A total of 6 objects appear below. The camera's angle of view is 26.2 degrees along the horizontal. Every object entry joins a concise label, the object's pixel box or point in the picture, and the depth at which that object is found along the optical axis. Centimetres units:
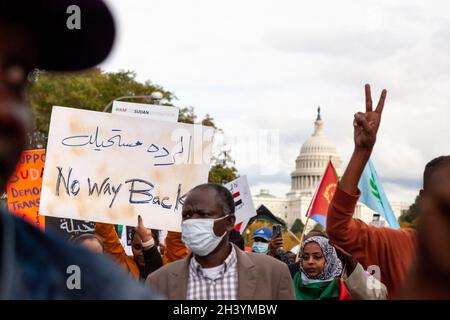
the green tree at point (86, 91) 4828
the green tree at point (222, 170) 4812
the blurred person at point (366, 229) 426
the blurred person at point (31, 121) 140
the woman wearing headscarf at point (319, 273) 649
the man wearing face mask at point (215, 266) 462
